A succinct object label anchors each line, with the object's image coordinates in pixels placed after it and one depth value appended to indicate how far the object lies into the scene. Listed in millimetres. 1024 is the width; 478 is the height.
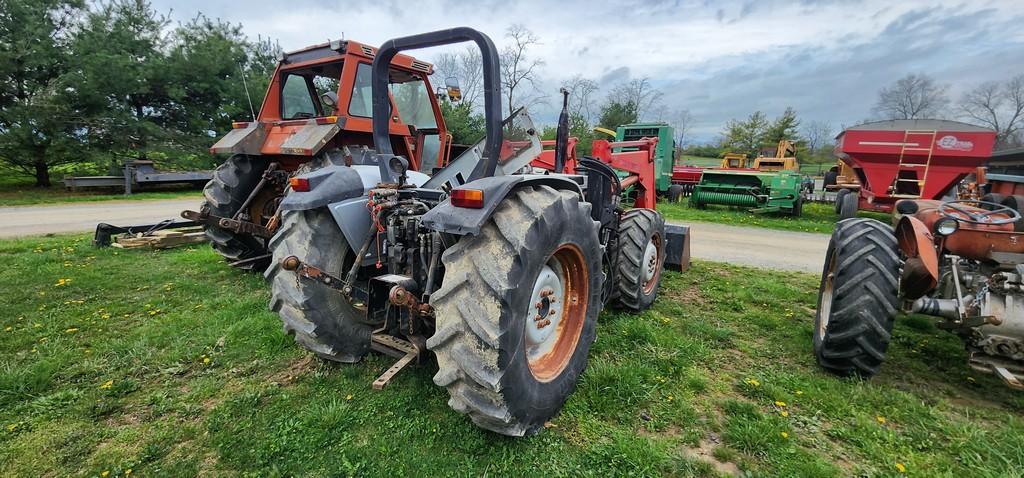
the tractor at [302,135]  4895
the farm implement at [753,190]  12281
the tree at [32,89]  13820
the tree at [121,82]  14688
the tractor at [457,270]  2164
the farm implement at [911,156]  8922
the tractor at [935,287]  2729
